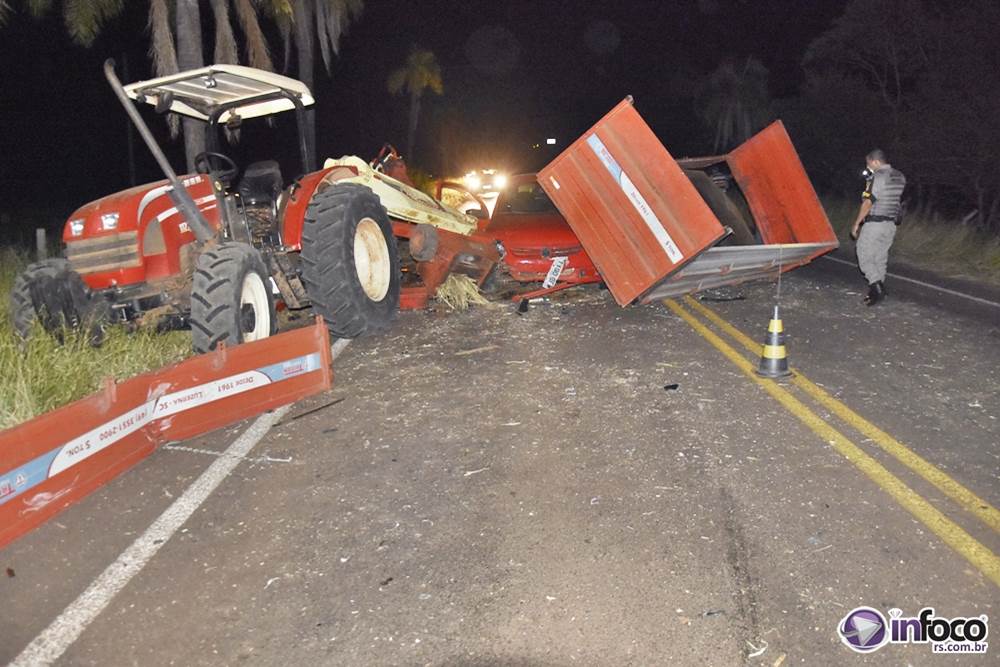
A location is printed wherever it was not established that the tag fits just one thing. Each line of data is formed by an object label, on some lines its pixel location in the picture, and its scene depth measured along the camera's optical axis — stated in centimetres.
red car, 1016
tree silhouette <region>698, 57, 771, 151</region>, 5697
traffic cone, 664
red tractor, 632
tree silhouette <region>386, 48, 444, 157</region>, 4634
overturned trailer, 836
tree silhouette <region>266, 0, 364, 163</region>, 2378
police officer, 964
